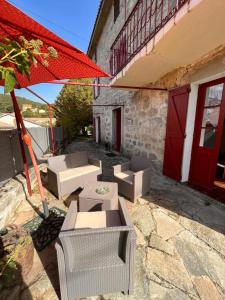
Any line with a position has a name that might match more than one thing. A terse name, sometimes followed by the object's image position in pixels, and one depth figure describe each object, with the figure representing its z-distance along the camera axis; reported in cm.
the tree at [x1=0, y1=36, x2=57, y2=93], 80
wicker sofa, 308
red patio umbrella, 108
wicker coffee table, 224
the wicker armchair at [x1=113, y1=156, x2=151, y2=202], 295
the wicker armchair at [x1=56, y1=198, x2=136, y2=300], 127
